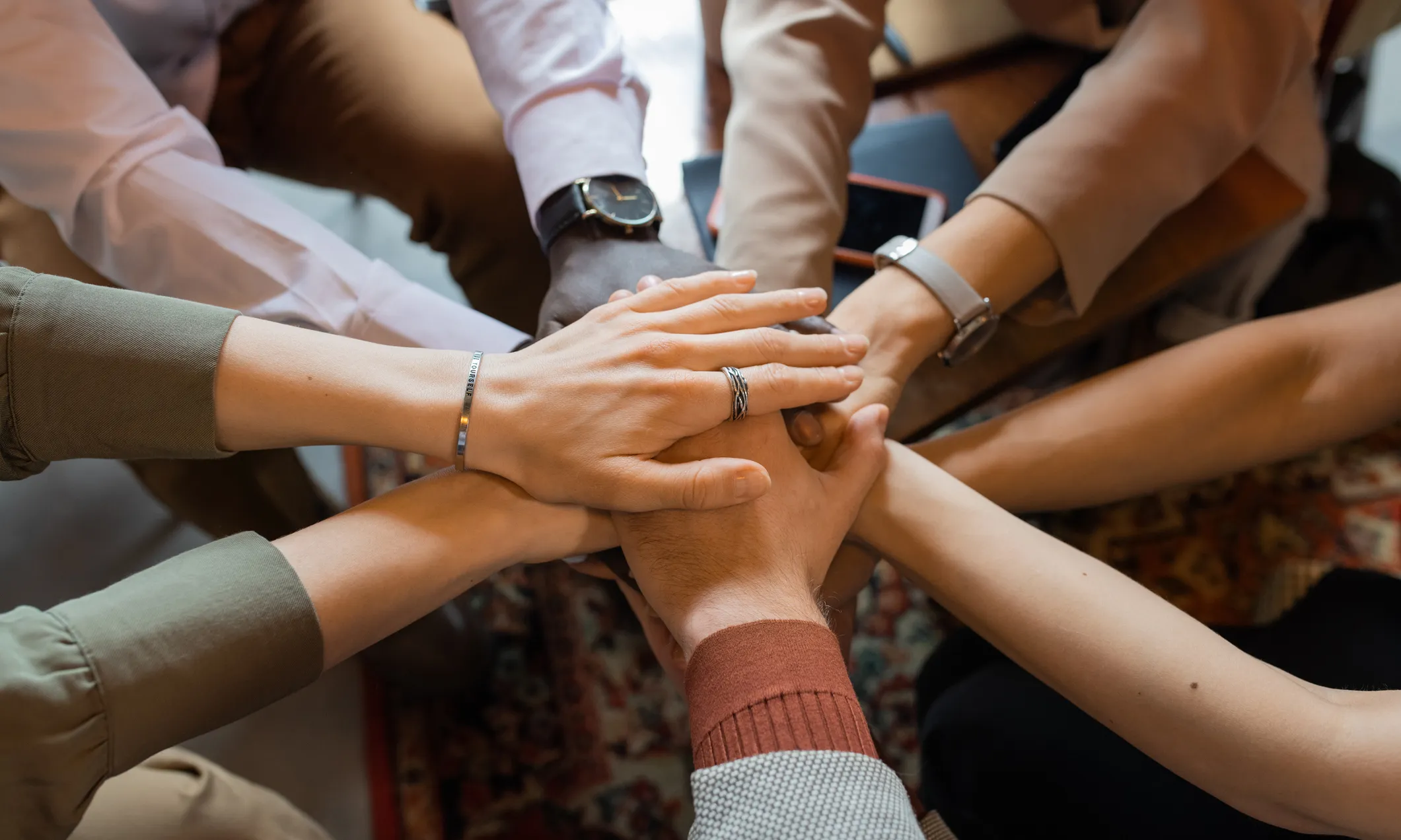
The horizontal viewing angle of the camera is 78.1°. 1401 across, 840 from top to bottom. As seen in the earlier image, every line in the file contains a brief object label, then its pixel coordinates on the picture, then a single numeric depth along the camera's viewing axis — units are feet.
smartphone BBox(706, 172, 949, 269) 3.65
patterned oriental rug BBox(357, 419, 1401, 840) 4.03
